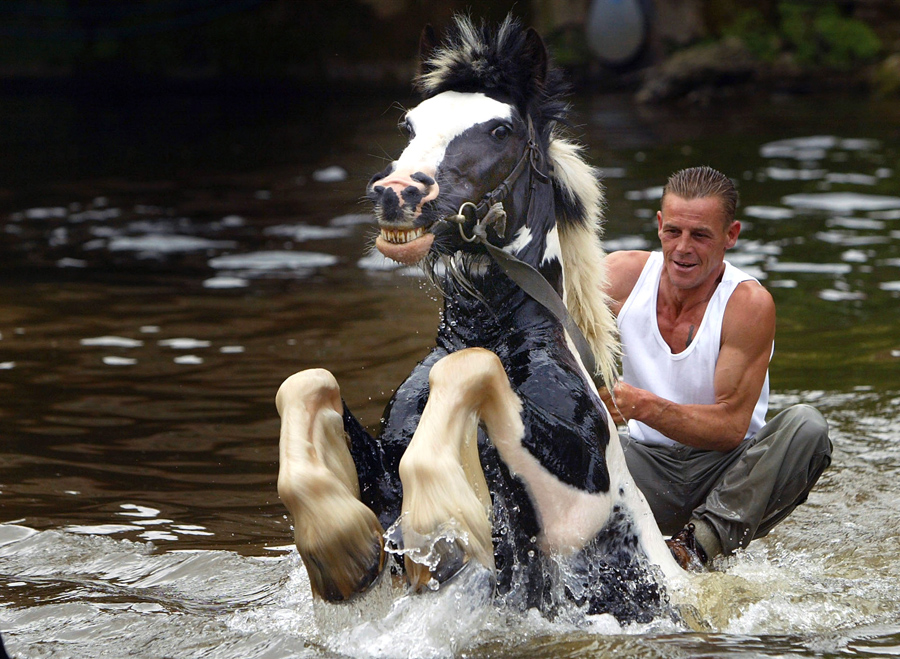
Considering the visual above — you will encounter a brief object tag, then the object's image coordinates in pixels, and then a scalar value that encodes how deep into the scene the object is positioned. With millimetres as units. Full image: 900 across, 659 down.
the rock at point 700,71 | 39312
